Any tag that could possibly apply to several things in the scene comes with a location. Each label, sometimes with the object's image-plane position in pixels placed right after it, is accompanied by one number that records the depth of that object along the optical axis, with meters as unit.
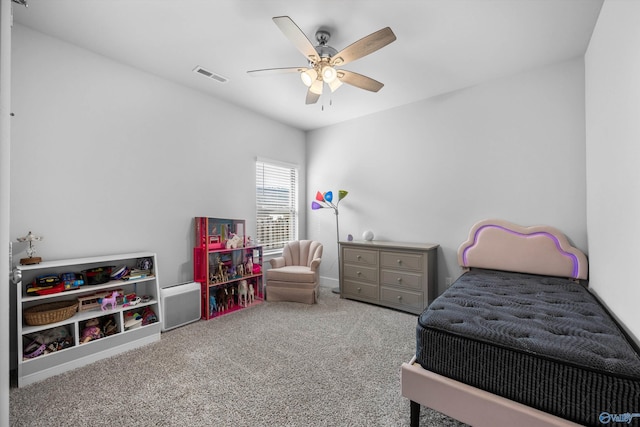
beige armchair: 3.66
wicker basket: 2.08
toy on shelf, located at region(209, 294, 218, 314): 3.27
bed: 1.11
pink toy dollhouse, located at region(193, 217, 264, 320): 3.27
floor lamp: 4.33
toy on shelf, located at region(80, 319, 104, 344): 2.30
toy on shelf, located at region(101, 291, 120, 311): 2.43
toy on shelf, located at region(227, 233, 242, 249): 3.54
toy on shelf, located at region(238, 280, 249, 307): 3.61
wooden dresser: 3.33
